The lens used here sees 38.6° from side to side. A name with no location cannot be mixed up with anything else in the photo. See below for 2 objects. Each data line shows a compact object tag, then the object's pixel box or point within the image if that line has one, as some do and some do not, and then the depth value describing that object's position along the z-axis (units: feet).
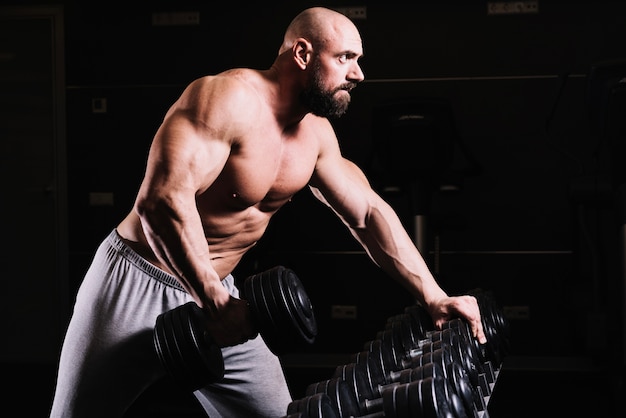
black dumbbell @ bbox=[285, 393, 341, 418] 4.94
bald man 6.33
